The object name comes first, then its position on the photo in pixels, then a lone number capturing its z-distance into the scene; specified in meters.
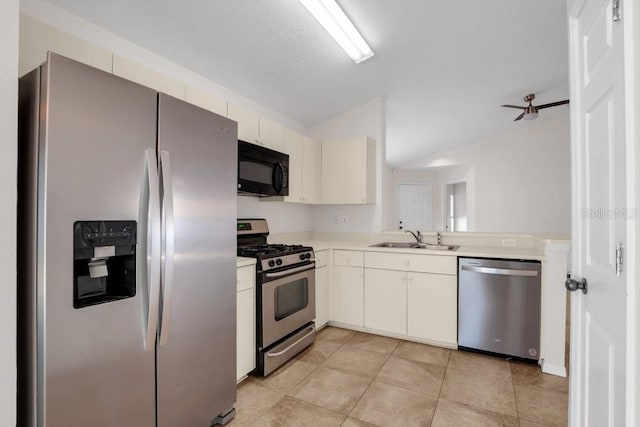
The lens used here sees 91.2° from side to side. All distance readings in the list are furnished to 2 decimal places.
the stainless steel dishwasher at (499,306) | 2.46
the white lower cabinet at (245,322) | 2.10
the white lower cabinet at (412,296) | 2.77
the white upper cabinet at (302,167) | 3.18
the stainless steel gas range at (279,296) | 2.25
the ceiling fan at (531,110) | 3.53
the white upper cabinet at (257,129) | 2.48
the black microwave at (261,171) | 2.47
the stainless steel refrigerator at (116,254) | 1.09
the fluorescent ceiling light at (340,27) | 2.05
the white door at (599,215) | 0.89
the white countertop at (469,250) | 2.55
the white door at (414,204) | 7.29
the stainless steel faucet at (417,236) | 3.43
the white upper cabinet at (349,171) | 3.49
